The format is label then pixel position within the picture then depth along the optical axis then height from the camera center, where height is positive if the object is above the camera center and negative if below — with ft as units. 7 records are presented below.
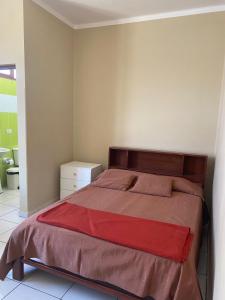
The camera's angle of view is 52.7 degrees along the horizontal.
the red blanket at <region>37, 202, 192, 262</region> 5.17 -2.78
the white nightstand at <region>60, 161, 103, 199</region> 11.05 -2.75
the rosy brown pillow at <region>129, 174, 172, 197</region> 9.05 -2.59
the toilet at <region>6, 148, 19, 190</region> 13.39 -3.55
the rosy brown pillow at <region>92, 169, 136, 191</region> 9.69 -2.58
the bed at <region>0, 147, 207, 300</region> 4.79 -3.14
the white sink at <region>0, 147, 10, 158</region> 12.69 -1.88
